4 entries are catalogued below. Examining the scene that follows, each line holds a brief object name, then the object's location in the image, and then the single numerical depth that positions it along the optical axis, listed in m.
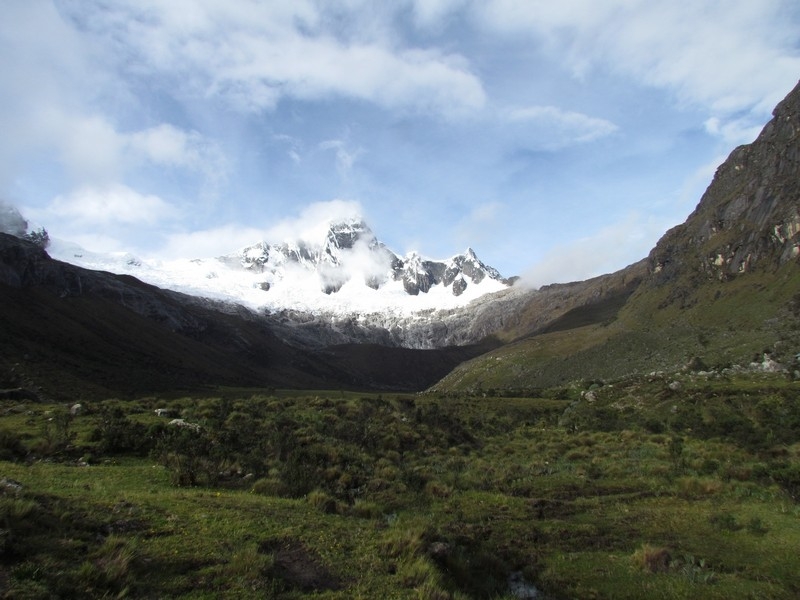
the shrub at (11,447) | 15.17
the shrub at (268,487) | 15.17
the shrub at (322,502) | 14.41
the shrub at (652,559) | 11.78
